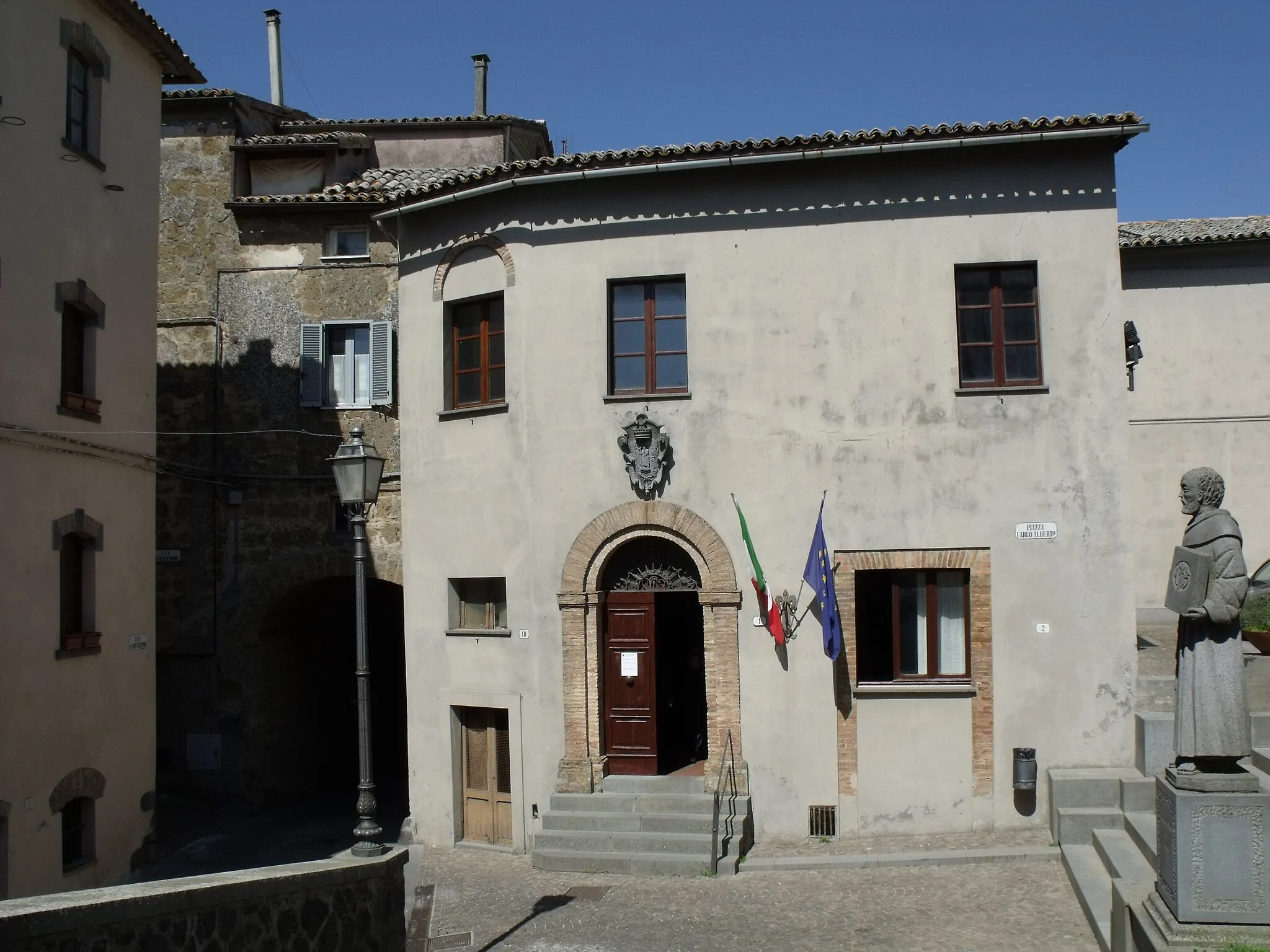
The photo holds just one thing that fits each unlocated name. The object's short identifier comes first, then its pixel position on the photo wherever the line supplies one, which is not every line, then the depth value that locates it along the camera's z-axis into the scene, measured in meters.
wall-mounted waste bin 13.51
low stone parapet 7.42
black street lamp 10.89
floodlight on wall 15.00
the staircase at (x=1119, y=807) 11.23
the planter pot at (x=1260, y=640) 14.05
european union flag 13.92
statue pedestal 8.33
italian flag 14.28
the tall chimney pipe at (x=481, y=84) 27.50
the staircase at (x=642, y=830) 13.59
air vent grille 14.15
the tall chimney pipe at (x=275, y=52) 25.62
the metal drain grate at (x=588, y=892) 12.92
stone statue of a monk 8.48
